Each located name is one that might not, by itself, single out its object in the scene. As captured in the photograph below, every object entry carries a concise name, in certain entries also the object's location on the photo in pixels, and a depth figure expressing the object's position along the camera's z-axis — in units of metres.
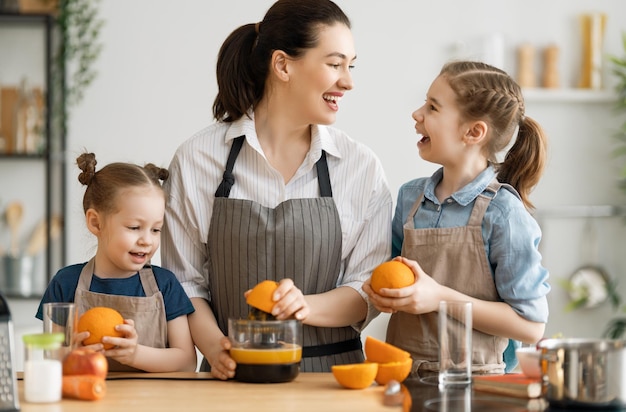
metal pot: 1.99
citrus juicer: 2.22
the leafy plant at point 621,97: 4.71
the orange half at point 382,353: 2.25
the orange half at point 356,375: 2.19
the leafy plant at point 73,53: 4.62
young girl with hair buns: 2.47
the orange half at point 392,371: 2.23
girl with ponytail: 2.40
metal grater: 2.02
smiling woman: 2.59
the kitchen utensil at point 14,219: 4.75
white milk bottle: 2.08
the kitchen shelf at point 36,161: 4.65
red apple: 2.14
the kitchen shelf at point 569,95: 4.75
